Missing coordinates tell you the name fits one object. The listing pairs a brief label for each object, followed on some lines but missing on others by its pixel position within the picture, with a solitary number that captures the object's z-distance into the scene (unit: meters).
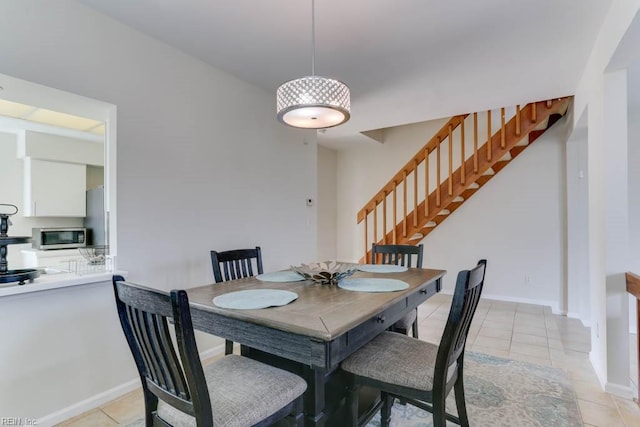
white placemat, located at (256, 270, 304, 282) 2.04
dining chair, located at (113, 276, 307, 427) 1.04
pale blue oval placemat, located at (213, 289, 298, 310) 1.43
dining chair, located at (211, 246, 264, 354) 2.23
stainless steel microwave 3.82
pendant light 1.69
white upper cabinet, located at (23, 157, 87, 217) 3.85
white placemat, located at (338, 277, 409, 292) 1.75
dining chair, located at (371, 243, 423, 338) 2.61
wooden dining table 1.17
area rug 1.88
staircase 3.88
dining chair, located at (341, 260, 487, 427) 1.33
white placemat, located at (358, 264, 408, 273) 2.32
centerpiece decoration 1.92
